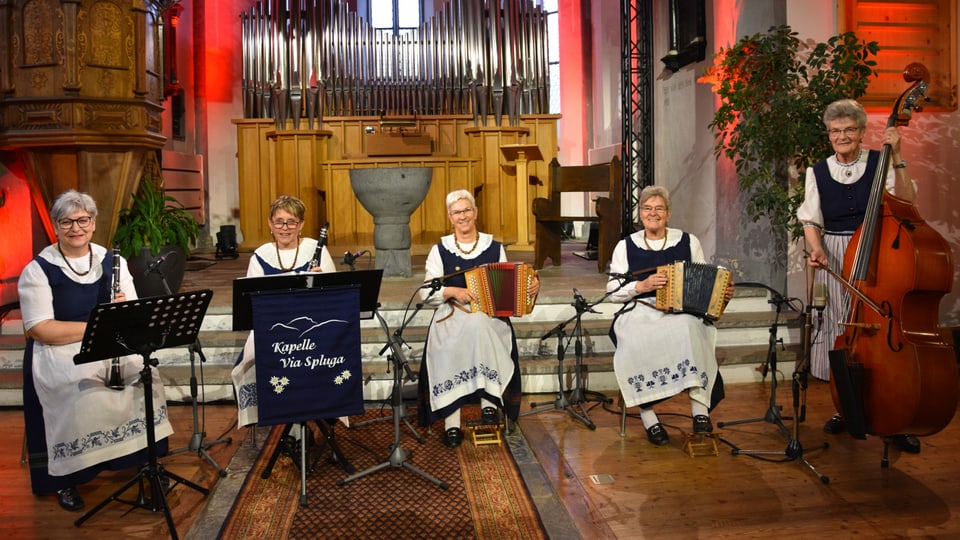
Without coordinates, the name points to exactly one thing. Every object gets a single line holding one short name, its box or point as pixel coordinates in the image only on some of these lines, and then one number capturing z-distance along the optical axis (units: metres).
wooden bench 8.13
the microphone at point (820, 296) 3.93
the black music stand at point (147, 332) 3.38
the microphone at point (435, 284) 4.46
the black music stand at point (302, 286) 3.93
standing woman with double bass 4.29
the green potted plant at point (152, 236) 6.49
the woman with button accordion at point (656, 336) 4.54
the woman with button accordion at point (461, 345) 4.70
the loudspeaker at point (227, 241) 11.34
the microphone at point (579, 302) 4.93
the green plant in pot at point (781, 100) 6.01
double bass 3.58
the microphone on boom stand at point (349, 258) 4.28
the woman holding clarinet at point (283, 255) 4.41
